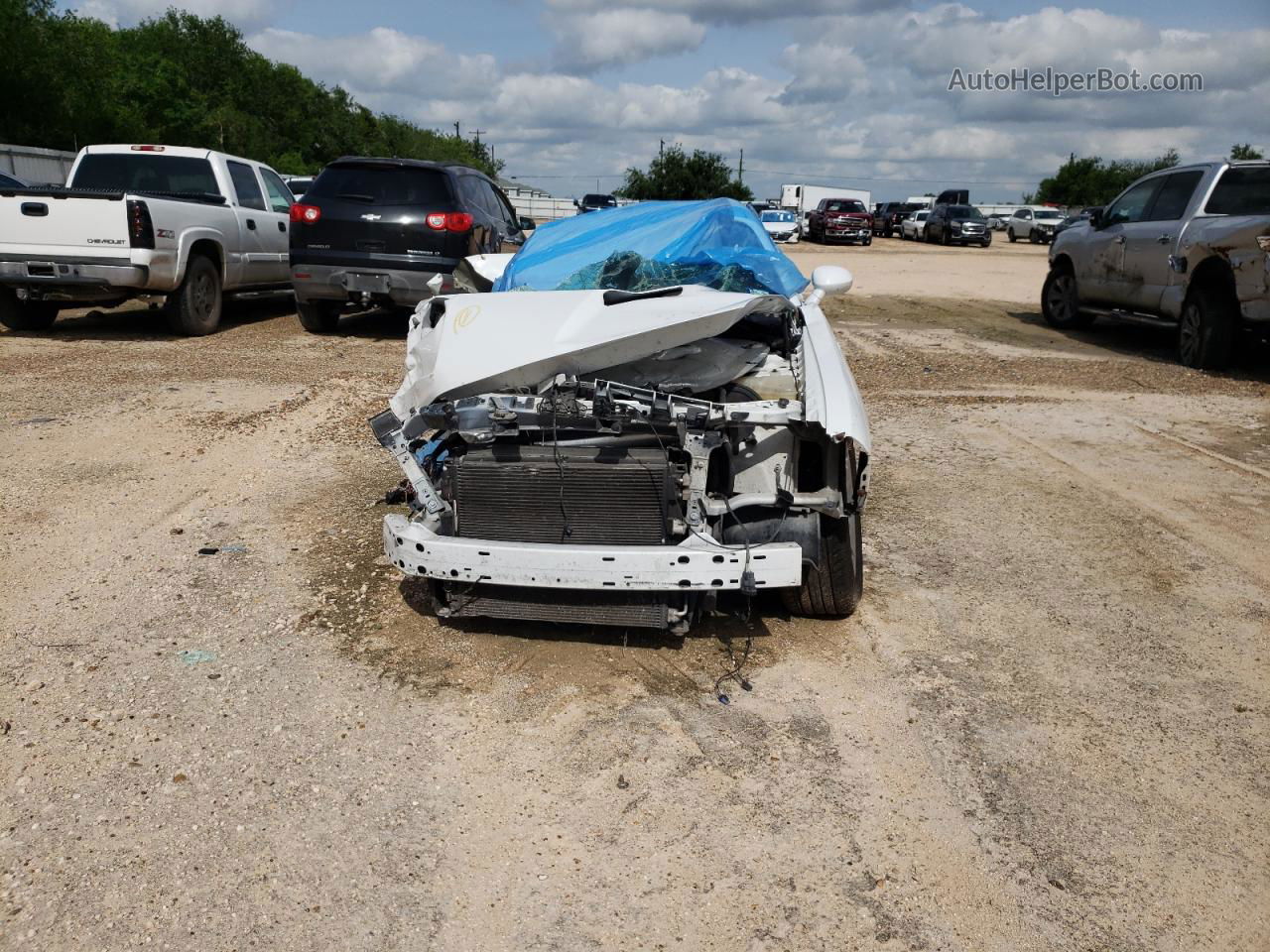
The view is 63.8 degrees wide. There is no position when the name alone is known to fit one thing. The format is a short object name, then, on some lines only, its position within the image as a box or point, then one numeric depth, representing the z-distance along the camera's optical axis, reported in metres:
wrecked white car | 3.68
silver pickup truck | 9.43
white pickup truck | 9.76
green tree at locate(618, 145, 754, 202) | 59.81
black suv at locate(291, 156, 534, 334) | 10.25
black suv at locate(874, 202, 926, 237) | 46.72
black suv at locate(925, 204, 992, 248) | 38.06
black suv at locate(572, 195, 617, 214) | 39.26
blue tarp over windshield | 4.80
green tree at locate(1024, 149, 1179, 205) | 69.47
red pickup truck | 36.81
